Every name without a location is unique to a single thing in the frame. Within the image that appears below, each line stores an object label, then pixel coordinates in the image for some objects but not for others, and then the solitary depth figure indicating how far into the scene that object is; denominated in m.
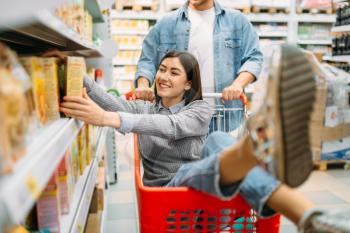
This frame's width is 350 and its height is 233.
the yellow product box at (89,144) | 1.93
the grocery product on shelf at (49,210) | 1.15
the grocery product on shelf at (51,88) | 1.13
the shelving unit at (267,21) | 6.46
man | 2.17
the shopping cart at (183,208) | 1.16
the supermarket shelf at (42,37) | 0.94
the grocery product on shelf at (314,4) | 6.69
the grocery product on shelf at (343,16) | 4.24
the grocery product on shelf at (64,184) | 1.31
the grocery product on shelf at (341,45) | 4.32
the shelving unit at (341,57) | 3.95
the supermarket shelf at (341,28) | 3.90
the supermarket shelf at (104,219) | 2.21
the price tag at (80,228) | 1.32
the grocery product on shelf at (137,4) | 6.38
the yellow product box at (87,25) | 2.19
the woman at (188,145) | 1.06
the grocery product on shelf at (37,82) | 0.97
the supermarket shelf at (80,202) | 1.27
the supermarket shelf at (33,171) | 0.56
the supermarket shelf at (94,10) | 2.80
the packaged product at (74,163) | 1.53
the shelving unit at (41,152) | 0.58
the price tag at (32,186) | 0.64
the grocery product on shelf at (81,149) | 1.73
